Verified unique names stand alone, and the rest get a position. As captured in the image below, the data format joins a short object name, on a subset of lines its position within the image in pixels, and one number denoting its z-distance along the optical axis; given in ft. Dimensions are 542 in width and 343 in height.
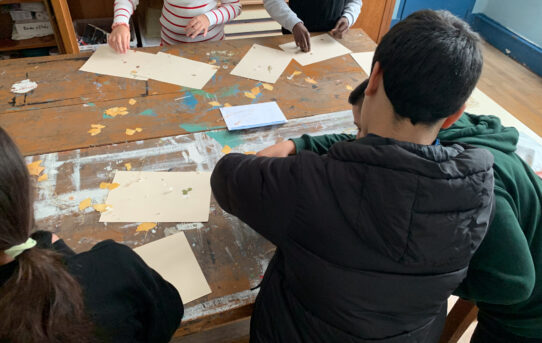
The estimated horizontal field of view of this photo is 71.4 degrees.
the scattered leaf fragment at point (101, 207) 3.11
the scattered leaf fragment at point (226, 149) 3.76
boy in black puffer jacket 1.93
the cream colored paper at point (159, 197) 3.10
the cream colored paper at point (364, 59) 5.27
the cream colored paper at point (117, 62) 4.69
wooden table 2.86
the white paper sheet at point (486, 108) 5.25
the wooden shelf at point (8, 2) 7.46
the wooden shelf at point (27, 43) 7.98
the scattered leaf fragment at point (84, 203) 3.12
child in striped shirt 5.35
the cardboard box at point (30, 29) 8.07
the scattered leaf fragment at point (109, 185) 3.30
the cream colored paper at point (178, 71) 4.65
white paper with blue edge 4.07
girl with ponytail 1.58
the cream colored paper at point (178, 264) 2.66
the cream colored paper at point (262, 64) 4.89
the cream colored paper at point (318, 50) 5.32
